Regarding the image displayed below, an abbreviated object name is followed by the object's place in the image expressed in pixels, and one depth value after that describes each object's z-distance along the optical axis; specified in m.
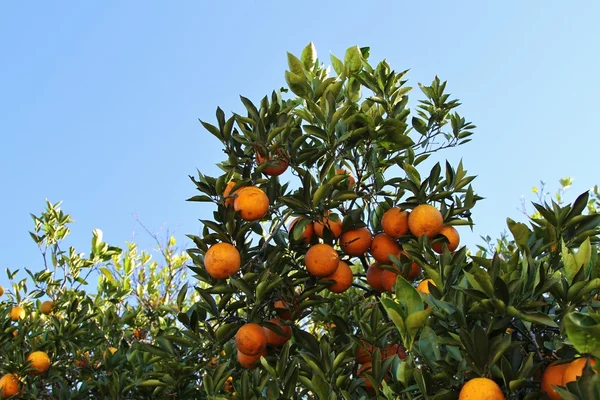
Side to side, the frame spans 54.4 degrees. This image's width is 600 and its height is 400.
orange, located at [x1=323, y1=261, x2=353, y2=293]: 2.95
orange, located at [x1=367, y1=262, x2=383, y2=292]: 2.99
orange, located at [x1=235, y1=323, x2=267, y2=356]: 2.65
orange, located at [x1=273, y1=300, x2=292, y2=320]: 2.91
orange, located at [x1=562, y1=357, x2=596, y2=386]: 1.71
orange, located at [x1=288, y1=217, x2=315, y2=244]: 3.14
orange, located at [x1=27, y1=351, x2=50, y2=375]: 3.85
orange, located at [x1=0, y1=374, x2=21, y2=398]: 3.63
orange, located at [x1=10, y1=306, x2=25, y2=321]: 4.94
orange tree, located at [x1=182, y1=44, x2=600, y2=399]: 2.00
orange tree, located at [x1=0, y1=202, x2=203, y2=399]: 3.44
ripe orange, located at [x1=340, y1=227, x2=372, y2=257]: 3.02
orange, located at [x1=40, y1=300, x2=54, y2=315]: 4.97
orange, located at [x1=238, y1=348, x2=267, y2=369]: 2.75
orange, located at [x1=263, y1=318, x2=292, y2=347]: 2.82
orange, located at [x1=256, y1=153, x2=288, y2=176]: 3.07
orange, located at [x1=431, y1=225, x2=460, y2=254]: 2.86
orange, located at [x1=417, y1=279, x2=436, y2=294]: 2.43
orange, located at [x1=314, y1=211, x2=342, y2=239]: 3.04
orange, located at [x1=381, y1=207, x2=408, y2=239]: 2.92
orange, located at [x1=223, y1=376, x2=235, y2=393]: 3.53
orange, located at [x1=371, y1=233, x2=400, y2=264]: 2.93
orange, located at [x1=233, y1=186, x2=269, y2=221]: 2.83
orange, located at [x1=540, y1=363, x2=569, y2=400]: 1.89
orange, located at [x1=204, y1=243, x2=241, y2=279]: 2.77
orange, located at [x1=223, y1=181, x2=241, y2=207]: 2.98
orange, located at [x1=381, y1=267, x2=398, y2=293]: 2.87
